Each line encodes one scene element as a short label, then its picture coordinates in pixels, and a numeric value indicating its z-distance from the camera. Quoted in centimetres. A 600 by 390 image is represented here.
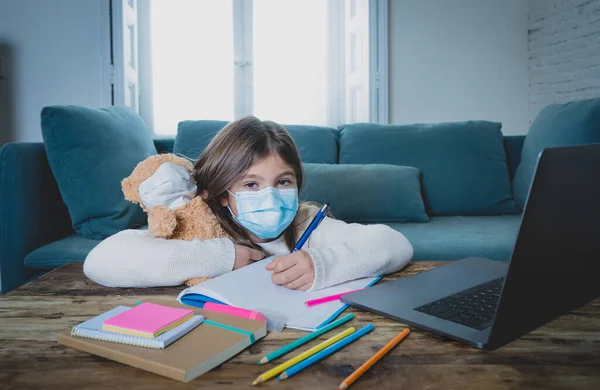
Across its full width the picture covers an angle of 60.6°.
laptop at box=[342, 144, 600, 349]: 48
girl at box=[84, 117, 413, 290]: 84
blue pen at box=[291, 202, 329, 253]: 94
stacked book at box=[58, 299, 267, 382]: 50
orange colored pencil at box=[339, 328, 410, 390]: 47
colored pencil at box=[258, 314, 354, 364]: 52
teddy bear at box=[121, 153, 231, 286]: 96
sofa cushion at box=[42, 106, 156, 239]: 186
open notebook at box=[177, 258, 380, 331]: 66
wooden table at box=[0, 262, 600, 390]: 48
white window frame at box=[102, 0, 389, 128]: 358
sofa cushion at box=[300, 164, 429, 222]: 209
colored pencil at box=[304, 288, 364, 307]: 72
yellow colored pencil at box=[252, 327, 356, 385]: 48
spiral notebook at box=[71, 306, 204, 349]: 53
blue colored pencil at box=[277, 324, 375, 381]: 49
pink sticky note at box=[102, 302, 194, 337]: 55
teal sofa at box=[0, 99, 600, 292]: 178
